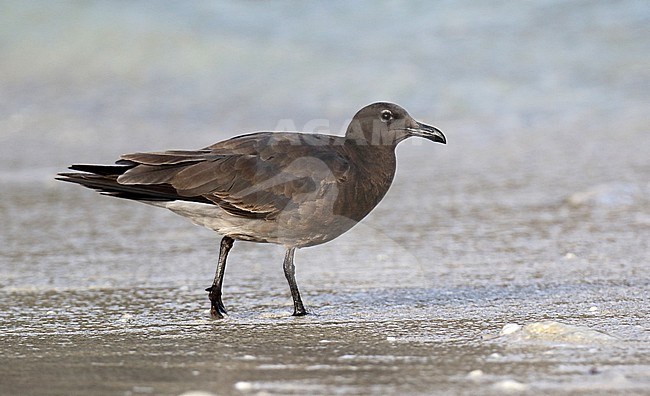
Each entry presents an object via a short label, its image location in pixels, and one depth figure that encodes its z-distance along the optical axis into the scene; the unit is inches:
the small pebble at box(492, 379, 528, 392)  235.0
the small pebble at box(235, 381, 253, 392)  239.6
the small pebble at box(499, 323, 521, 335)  296.2
